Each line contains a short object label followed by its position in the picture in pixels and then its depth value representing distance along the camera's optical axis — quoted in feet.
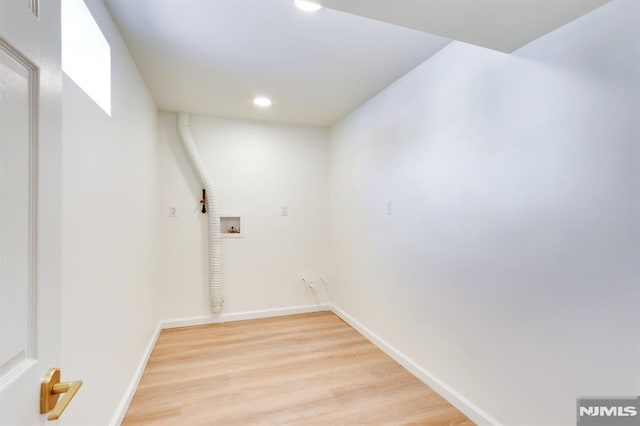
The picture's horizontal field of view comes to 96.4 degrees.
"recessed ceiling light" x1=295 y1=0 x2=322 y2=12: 4.98
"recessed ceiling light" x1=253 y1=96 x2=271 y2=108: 9.12
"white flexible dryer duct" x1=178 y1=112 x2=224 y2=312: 10.26
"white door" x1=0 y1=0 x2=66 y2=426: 1.69
